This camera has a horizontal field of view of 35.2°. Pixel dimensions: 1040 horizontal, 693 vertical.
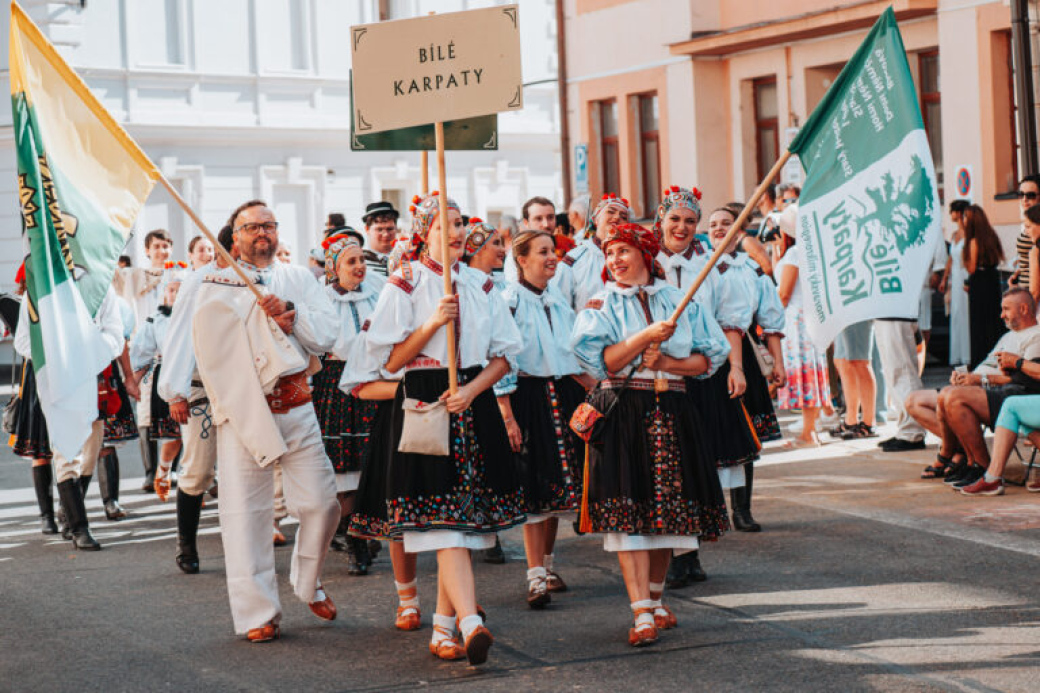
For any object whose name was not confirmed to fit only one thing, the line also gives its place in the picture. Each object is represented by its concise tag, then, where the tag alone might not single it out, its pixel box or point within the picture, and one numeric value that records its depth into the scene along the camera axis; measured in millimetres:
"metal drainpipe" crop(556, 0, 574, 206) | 31359
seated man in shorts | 10680
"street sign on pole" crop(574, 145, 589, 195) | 28406
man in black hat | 10219
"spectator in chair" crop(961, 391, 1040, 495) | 10219
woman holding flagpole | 7168
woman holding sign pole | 7012
